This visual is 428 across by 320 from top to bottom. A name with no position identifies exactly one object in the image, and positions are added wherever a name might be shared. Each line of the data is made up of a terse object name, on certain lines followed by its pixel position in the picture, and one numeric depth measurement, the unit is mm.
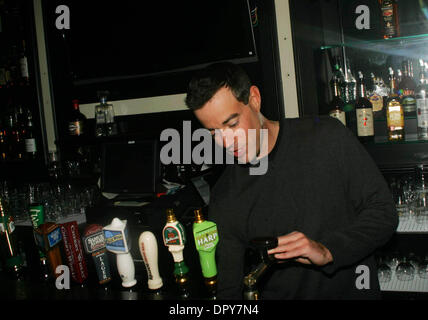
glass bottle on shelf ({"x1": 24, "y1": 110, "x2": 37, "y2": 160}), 3152
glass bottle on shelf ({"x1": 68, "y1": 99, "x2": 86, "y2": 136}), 2717
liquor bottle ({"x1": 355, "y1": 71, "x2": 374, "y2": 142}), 2125
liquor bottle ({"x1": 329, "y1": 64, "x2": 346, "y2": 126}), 2275
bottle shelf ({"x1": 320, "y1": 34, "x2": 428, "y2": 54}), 2184
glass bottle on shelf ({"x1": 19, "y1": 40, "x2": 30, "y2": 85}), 3111
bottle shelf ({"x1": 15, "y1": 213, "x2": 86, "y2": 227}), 2619
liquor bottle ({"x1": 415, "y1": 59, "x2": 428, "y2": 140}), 2055
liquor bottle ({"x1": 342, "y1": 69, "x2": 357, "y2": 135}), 2250
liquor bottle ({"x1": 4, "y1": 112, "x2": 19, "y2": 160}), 3301
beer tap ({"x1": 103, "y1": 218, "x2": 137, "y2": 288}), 1555
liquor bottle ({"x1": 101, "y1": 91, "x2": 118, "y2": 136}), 2721
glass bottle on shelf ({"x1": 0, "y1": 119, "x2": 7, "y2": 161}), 3324
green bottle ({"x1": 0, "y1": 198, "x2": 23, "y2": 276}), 1963
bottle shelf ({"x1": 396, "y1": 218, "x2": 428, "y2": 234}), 1937
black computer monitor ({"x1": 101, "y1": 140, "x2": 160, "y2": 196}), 2205
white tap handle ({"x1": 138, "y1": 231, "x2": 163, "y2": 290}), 1514
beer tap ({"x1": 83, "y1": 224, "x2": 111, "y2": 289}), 1655
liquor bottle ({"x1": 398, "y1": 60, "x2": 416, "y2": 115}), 2195
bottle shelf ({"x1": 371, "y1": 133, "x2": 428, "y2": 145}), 2065
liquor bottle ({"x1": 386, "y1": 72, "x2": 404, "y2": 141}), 2156
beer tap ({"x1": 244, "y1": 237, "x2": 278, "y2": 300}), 973
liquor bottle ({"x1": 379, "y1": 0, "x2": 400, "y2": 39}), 2174
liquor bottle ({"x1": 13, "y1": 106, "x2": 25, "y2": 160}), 3275
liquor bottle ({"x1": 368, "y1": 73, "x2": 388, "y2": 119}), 2293
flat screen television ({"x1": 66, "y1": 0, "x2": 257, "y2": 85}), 2332
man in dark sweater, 1384
